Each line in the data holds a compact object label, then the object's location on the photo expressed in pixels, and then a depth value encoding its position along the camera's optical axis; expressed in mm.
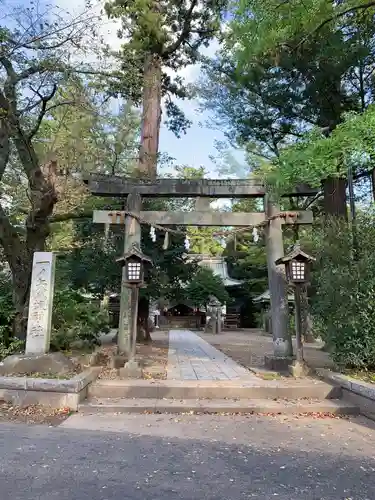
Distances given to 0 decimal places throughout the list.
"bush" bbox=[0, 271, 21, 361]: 8078
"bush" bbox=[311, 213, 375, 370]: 7086
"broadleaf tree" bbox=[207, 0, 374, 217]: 8547
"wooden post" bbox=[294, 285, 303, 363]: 8430
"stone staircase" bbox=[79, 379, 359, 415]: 6402
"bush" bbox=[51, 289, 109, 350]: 9430
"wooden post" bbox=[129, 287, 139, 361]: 8500
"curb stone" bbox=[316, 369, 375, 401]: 6098
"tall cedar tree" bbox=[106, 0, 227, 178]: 13367
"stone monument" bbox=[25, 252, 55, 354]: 7535
